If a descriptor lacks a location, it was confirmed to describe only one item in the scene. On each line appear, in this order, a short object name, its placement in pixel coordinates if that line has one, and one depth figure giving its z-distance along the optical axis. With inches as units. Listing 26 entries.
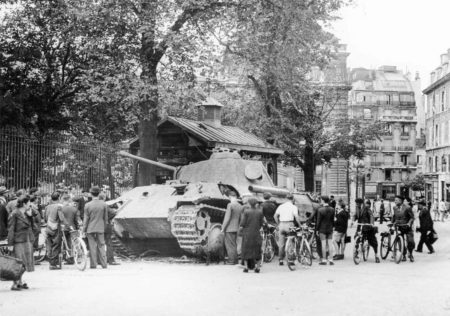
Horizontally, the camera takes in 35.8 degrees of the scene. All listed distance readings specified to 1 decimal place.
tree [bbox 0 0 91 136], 1022.4
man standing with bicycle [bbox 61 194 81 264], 609.3
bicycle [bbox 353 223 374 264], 651.5
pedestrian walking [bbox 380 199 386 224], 1306.8
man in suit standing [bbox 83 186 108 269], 587.5
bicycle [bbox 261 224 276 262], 655.1
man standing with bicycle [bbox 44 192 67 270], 594.5
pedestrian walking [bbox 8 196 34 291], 473.7
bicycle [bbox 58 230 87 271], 574.2
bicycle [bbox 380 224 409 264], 663.4
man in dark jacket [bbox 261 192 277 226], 697.6
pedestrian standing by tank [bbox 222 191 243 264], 608.4
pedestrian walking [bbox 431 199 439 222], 1731.1
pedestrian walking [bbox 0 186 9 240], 567.8
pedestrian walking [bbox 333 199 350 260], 692.1
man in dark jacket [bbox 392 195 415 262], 674.2
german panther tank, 625.3
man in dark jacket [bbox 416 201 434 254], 786.2
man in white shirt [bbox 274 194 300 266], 615.5
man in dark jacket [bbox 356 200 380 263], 668.1
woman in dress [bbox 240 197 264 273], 555.8
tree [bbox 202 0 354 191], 965.8
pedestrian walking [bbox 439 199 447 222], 1565.0
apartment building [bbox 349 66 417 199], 3223.4
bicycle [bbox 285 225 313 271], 589.0
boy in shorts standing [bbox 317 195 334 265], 651.5
